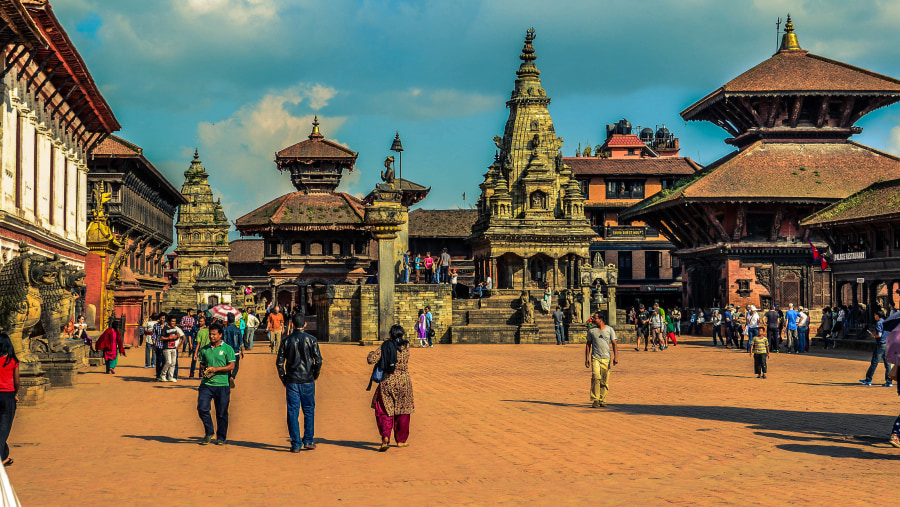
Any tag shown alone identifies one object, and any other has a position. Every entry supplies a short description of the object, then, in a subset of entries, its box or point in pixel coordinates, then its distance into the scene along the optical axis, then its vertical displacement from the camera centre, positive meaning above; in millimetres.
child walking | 21156 -1089
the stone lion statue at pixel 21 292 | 16938 +223
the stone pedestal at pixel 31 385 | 15893 -1321
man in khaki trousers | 15719 -937
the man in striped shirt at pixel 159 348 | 20656 -934
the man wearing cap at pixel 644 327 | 33844 -879
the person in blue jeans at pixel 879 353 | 19373 -1058
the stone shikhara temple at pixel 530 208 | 53500 +5320
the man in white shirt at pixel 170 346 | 20219 -881
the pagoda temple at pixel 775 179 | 45125 +5835
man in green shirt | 11852 -986
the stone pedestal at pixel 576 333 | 40875 -1269
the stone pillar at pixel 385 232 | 34094 +2532
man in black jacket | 11383 -826
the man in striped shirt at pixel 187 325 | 23922 -516
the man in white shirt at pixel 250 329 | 29891 -781
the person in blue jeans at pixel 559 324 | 37812 -848
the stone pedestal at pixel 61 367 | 19406 -1260
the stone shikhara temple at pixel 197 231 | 71375 +5463
